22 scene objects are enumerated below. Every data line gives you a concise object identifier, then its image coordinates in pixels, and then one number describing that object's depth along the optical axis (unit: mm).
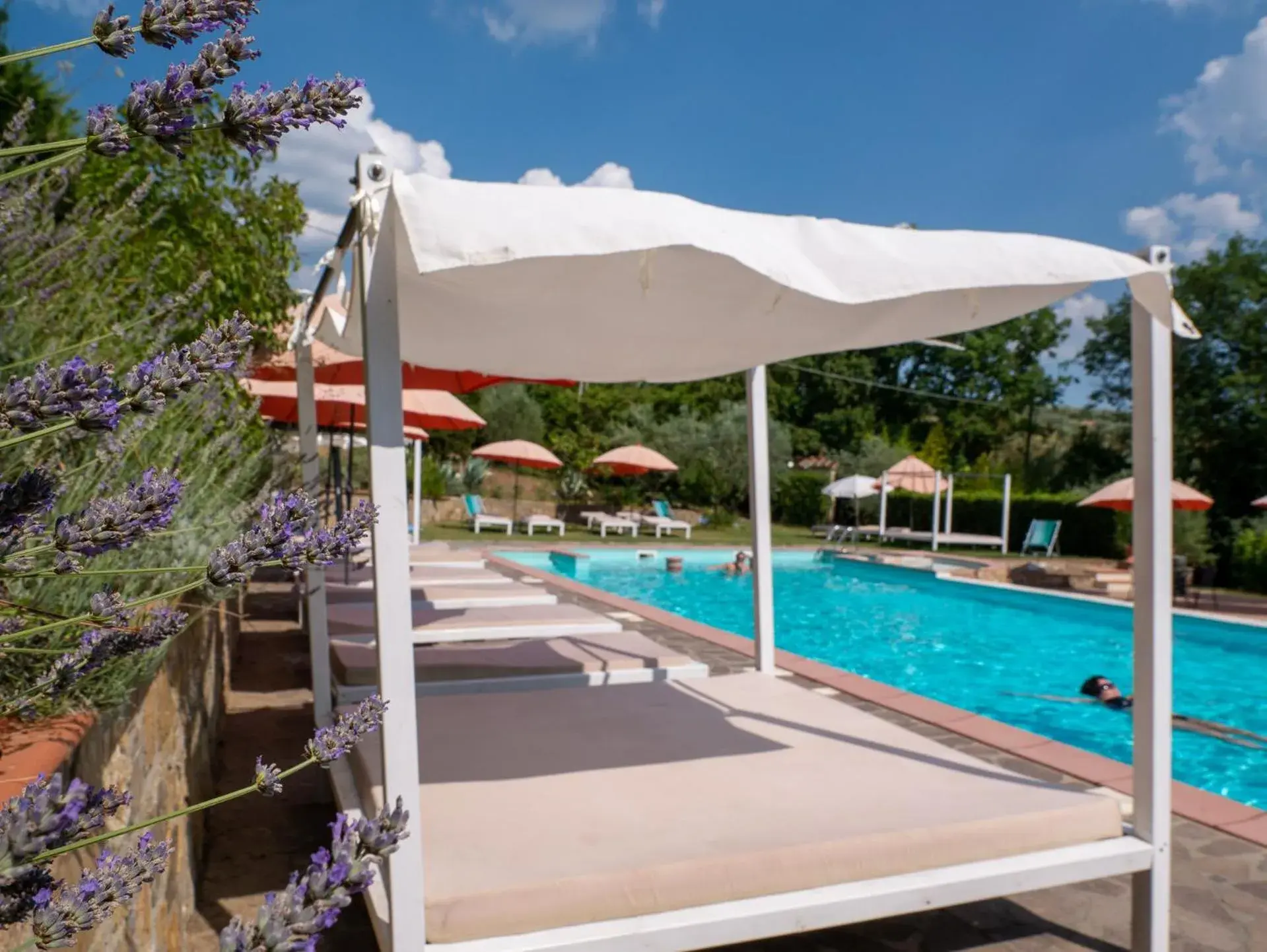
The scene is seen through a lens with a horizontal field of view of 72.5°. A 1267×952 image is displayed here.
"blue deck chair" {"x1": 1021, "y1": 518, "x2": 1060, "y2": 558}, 19812
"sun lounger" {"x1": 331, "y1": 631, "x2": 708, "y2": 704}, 4375
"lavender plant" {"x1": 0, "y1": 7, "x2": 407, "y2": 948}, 573
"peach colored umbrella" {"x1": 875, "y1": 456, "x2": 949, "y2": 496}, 22641
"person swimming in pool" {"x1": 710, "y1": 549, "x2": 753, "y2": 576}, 15672
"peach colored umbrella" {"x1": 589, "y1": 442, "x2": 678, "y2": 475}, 23016
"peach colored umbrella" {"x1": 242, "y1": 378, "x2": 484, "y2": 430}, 7324
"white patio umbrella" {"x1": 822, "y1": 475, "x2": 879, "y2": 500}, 23688
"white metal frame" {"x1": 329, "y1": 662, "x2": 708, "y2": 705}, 4203
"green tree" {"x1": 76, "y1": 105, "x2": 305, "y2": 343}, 4523
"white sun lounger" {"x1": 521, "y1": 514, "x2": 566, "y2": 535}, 21186
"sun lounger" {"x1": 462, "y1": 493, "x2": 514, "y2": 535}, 20375
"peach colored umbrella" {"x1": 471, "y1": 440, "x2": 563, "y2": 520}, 21016
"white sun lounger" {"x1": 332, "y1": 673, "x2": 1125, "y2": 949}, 2316
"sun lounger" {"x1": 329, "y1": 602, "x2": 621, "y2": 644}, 5398
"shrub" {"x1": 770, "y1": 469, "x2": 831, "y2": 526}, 28438
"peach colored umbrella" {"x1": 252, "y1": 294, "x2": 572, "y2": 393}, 5791
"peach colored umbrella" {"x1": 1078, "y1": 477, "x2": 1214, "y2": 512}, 13461
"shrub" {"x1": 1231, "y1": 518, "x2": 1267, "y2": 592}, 15641
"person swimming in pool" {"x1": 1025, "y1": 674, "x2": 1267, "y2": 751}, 6918
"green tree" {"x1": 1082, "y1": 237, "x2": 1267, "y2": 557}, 19766
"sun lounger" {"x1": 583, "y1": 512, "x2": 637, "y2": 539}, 21750
